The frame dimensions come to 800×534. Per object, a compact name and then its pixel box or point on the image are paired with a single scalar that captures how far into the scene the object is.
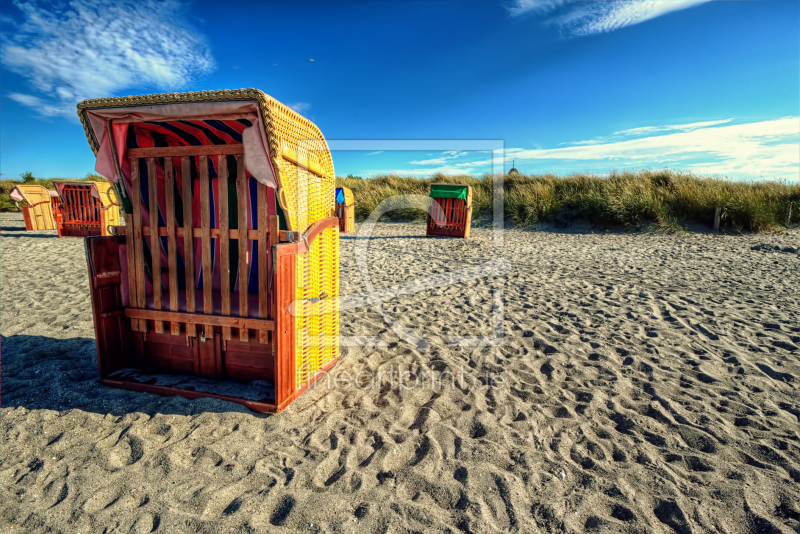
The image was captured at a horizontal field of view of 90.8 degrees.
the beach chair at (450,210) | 12.45
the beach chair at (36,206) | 13.08
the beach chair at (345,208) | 13.66
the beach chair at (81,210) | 12.17
